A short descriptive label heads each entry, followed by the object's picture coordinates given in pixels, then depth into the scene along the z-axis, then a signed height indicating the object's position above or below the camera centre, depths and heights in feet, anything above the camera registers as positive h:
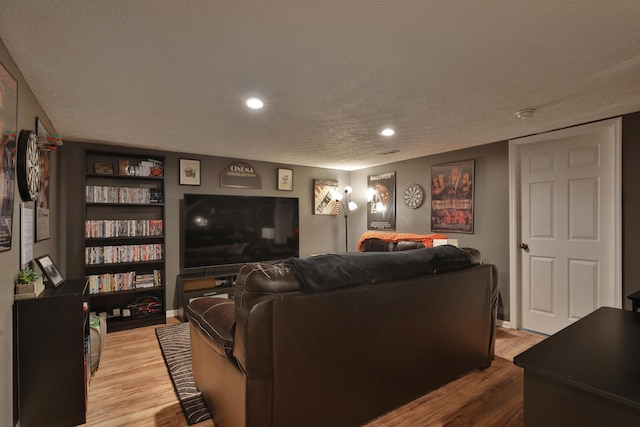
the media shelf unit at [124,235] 12.52 -0.81
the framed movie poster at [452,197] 13.62 +0.79
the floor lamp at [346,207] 19.37 +0.48
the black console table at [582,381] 3.06 -1.64
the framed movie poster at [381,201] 17.15 +0.73
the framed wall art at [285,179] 17.26 +1.91
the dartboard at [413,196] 15.57 +0.92
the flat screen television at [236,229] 14.20 -0.70
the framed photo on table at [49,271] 7.27 -1.29
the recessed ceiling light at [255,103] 8.02 +2.83
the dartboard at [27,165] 6.29 +1.03
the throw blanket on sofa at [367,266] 5.57 -1.02
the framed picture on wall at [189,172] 14.53 +1.95
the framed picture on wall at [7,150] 5.24 +1.12
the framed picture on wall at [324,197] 18.63 +1.03
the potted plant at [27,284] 6.24 -1.34
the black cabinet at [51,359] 6.19 -2.83
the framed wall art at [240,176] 15.66 +1.91
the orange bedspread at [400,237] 13.96 -1.02
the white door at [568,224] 9.98 -0.32
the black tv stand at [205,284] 13.53 -3.02
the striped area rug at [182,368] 6.97 -4.26
